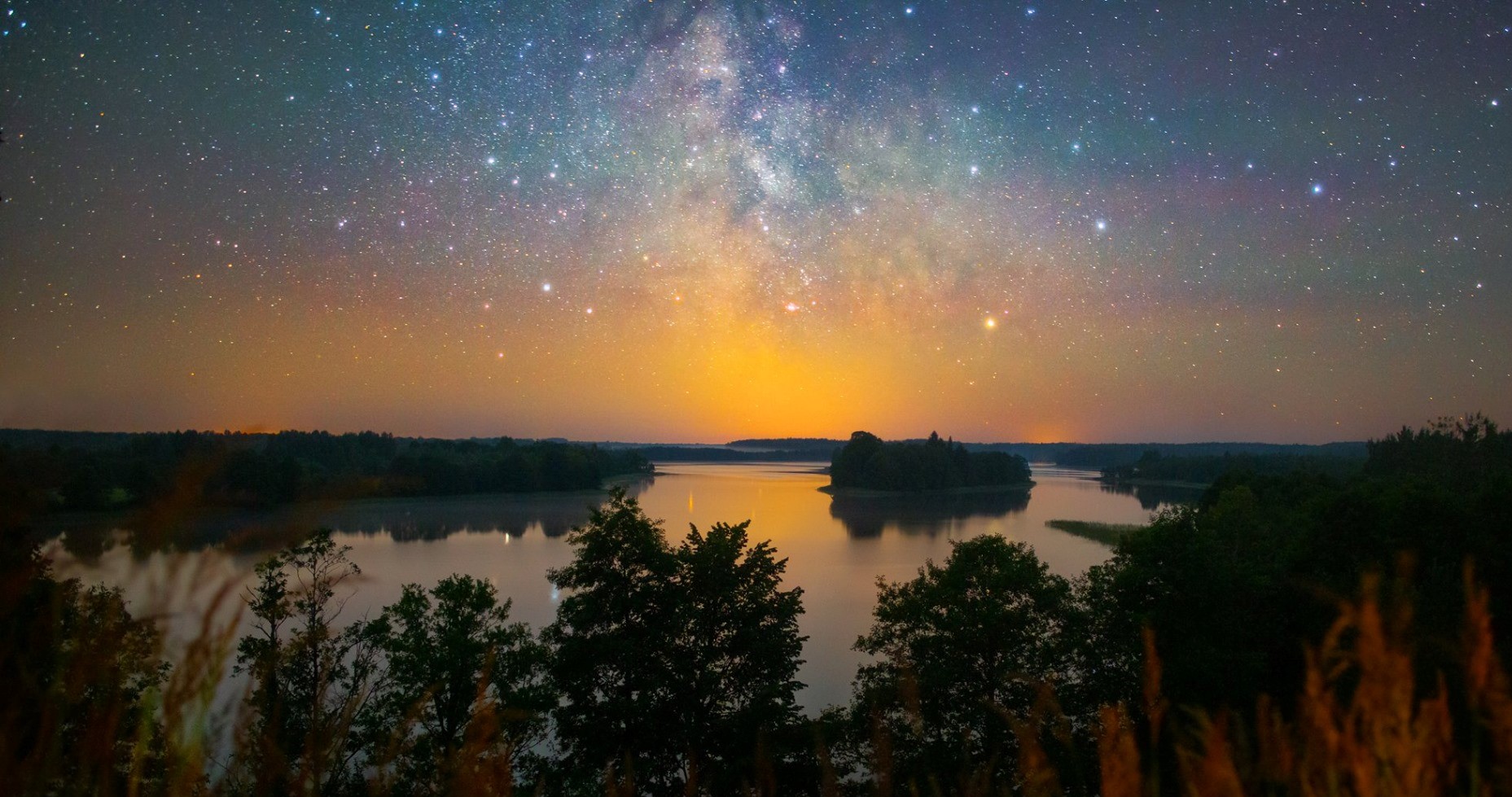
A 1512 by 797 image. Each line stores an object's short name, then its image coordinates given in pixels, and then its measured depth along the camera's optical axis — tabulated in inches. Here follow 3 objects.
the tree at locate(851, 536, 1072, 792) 407.8
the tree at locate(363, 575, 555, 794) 387.5
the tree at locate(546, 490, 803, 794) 386.0
